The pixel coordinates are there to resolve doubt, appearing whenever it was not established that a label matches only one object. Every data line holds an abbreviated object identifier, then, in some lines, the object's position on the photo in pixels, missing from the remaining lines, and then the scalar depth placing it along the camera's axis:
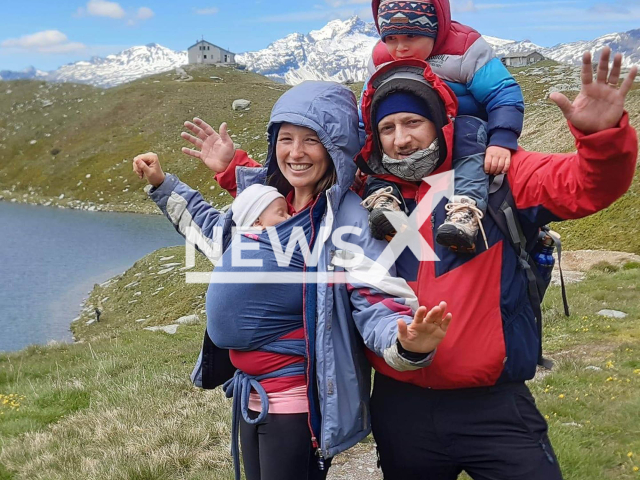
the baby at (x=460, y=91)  2.88
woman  3.01
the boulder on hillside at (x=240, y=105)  70.56
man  2.84
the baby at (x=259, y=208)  3.44
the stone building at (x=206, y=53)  173.02
